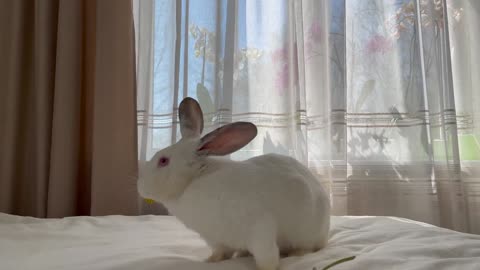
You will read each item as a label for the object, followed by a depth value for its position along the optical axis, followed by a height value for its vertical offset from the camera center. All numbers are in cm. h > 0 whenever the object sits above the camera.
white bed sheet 61 -15
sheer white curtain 148 +34
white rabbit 62 -5
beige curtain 149 +25
